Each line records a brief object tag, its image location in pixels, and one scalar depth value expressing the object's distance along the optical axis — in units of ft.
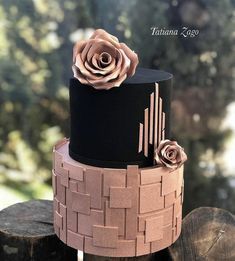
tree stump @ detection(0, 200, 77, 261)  4.39
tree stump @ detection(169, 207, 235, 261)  4.16
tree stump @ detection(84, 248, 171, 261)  4.06
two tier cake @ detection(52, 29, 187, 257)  3.56
